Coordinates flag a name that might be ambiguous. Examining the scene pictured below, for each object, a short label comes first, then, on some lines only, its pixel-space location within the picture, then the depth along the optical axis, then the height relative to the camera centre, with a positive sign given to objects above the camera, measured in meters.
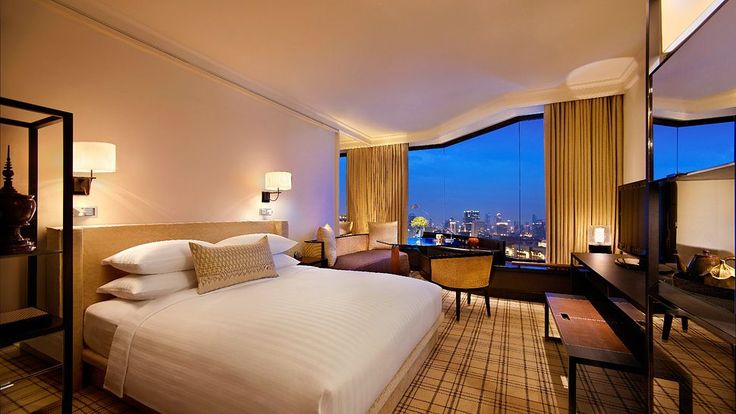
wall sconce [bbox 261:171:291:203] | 3.64 +0.27
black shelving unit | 1.49 -0.45
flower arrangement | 5.93 -0.33
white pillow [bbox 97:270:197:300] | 1.94 -0.55
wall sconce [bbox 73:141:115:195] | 2.04 +0.31
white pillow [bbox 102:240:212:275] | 2.01 -0.38
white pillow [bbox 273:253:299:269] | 2.98 -0.58
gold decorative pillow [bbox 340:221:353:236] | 6.39 -0.47
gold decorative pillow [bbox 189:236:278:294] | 2.18 -0.47
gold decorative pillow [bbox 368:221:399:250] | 5.75 -0.57
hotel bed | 1.20 -0.67
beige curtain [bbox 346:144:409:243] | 6.21 +0.43
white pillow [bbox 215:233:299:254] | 2.79 -0.36
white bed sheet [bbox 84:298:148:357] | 1.82 -0.74
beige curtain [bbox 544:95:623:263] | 3.85 +0.51
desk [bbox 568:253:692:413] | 1.00 -0.60
